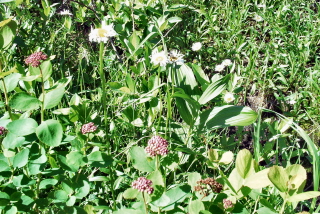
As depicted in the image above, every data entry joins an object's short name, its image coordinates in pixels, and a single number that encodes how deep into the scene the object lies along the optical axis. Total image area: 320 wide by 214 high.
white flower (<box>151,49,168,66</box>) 1.78
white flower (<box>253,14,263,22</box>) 2.94
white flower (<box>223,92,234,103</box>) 2.01
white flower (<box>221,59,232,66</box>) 2.46
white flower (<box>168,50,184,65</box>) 1.81
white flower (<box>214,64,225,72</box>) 2.45
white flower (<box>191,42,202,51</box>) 2.64
